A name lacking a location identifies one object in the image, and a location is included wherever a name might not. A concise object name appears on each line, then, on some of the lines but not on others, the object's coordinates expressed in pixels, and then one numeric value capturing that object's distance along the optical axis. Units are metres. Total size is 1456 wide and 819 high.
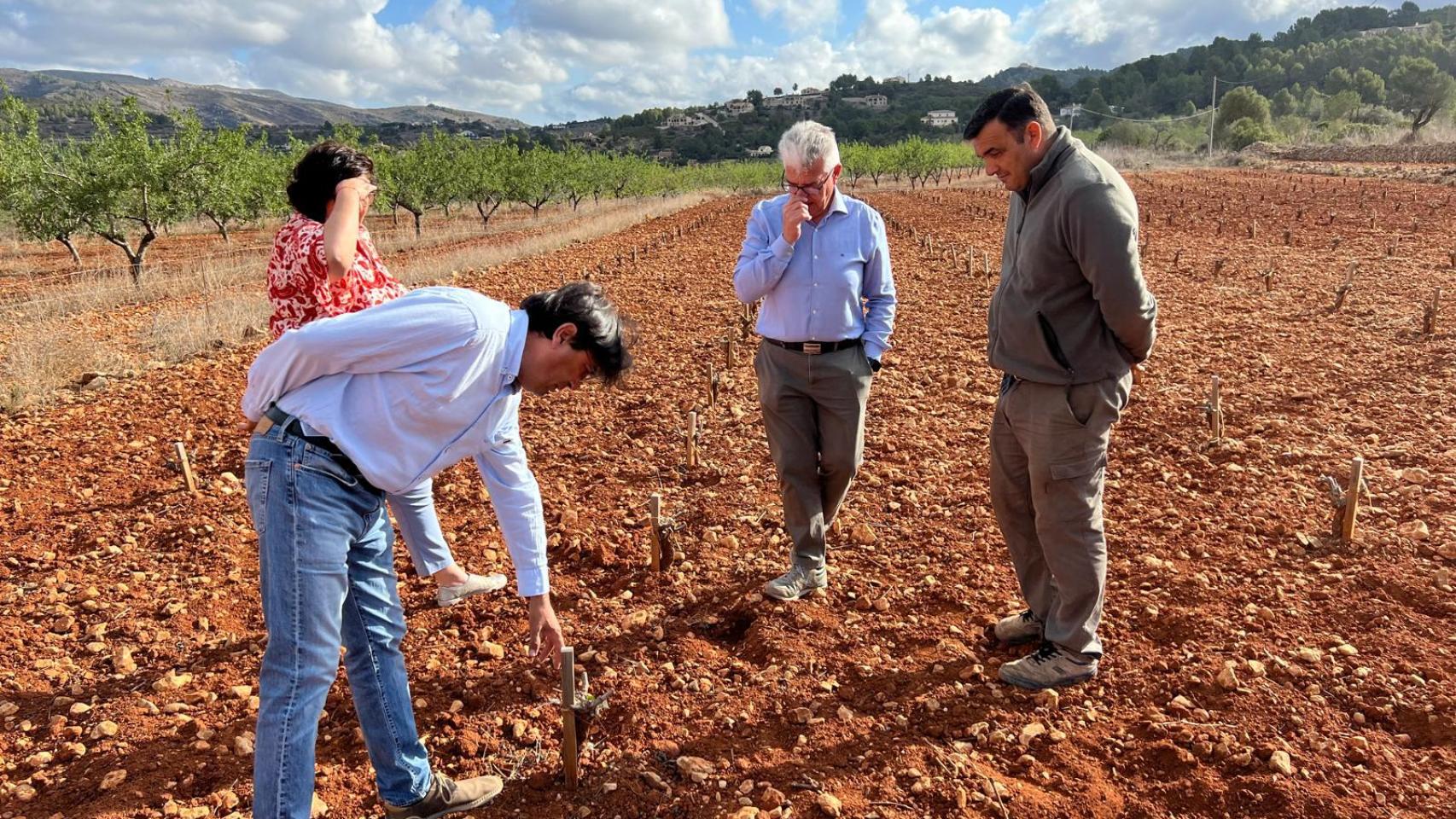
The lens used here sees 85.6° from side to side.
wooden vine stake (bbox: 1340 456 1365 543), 3.24
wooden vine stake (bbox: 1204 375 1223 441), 4.57
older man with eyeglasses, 2.87
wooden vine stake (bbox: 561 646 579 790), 2.05
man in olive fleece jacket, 2.15
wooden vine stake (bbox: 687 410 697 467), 4.66
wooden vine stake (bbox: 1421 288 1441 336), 6.55
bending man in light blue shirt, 1.62
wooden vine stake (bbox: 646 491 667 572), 3.29
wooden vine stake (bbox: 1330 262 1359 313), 7.65
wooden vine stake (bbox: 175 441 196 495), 4.19
